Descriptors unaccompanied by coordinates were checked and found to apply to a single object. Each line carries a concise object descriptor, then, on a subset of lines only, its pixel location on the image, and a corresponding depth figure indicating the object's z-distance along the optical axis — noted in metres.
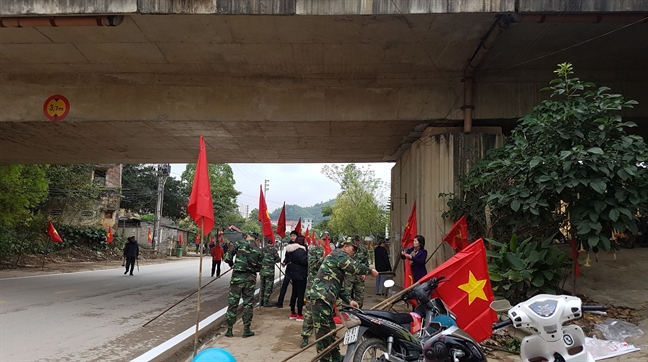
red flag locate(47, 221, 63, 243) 22.91
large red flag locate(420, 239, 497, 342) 5.40
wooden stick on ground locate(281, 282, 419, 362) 5.04
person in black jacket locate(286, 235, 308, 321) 9.96
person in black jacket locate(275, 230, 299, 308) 10.86
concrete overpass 7.46
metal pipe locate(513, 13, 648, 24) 7.43
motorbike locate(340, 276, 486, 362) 4.52
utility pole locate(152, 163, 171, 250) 40.50
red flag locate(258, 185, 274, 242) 11.70
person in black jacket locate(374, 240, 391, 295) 12.23
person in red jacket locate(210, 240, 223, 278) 19.81
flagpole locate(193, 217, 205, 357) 6.14
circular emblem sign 10.25
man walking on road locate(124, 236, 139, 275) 20.87
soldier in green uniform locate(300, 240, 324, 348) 9.52
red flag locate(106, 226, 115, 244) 31.14
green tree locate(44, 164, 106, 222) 27.28
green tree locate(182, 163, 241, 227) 53.53
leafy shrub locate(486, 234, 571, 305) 7.12
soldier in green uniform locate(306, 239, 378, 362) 5.70
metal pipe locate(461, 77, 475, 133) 9.87
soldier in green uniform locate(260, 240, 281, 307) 11.05
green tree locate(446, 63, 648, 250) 6.35
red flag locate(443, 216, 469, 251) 8.97
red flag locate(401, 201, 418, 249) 10.73
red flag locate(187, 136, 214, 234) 6.15
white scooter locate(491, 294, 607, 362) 3.28
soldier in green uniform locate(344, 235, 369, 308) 7.49
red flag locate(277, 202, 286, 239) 14.29
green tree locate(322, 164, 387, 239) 37.94
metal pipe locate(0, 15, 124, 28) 7.60
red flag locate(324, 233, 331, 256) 13.69
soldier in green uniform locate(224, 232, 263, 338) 7.79
